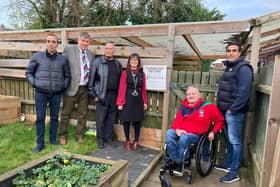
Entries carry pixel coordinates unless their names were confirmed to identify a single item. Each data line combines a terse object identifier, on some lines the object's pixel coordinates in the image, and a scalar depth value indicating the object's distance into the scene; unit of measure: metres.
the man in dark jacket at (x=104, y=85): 3.54
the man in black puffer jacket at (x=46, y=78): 3.33
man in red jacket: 2.75
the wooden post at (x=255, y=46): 3.10
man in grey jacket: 3.60
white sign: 3.63
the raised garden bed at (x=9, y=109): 4.39
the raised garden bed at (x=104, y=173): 1.79
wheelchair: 2.66
